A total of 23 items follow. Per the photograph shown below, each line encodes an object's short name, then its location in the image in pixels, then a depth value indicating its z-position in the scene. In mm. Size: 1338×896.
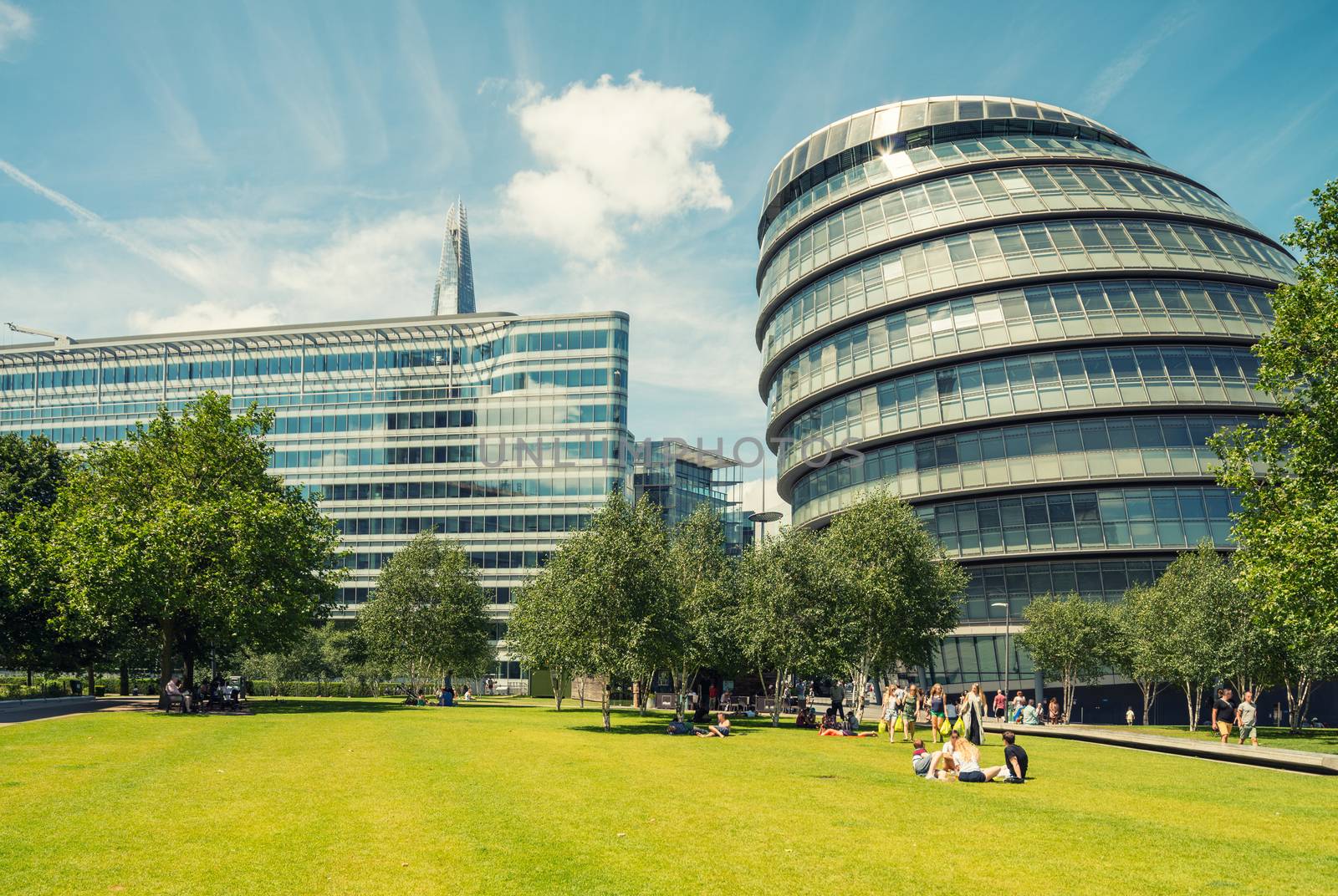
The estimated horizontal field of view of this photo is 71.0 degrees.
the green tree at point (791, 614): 42688
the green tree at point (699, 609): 43531
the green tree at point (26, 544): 41250
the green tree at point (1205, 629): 41844
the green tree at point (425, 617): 64125
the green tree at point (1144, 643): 45000
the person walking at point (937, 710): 30508
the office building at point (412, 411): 101000
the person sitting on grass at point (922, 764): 21828
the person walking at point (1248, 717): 33469
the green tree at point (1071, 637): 53094
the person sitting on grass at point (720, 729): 33531
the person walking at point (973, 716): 27250
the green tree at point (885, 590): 44406
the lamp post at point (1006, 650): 58619
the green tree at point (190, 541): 39062
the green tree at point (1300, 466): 27188
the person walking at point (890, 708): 34031
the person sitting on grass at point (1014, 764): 20938
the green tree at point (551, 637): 38031
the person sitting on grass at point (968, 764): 21016
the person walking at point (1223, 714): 34188
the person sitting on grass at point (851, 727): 37219
